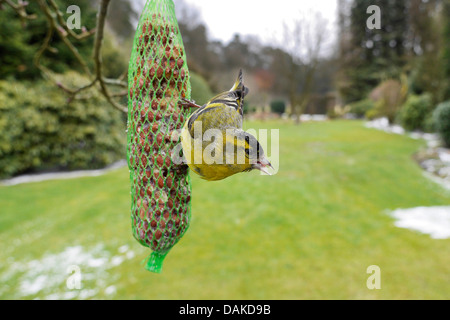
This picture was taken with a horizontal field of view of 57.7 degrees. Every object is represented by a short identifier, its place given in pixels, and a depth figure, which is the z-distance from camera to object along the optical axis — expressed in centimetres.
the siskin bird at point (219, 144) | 28
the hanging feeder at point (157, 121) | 37
